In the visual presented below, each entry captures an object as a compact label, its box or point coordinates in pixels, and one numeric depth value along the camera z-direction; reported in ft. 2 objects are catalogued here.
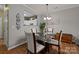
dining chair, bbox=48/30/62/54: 6.38
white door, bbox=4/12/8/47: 6.48
